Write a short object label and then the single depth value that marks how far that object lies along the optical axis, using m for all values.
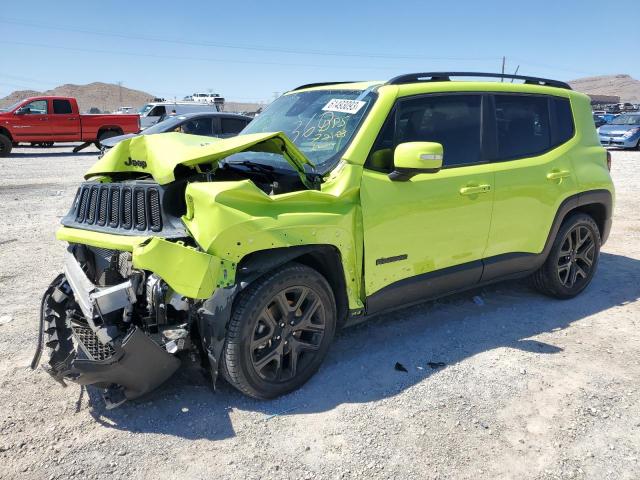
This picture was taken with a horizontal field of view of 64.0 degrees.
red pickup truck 18.12
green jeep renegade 2.76
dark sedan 12.95
